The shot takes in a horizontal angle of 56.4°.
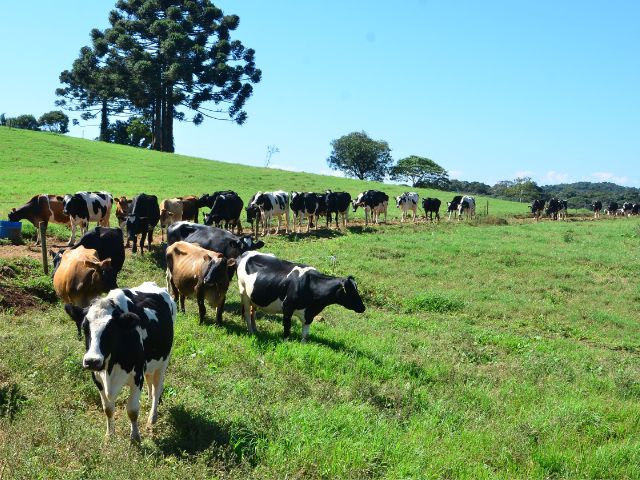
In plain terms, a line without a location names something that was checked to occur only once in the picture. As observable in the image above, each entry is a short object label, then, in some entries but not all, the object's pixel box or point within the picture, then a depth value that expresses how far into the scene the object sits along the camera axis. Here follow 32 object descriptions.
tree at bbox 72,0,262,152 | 60.67
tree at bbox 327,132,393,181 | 99.75
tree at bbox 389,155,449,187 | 96.50
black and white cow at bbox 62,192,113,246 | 20.01
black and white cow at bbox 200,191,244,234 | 23.52
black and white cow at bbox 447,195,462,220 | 40.50
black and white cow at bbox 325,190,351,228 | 29.44
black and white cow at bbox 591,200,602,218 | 54.03
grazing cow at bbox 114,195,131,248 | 21.11
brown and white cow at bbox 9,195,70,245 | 20.31
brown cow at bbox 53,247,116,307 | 10.12
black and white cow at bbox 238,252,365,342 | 10.94
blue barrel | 18.20
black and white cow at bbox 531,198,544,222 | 46.91
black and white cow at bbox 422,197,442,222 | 38.53
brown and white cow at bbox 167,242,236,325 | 11.18
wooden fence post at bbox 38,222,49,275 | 14.50
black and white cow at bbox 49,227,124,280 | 13.27
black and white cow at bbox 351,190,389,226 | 33.25
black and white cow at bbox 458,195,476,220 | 41.24
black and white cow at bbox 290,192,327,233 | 28.27
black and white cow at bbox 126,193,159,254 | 18.61
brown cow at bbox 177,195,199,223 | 23.65
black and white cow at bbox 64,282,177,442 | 5.95
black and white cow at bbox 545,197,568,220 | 46.53
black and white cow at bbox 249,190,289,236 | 26.36
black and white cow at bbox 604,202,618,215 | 58.09
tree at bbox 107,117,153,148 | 75.62
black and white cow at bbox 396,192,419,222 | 36.91
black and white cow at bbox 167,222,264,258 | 14.62
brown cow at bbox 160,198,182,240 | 22.55
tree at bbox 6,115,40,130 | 87.38
